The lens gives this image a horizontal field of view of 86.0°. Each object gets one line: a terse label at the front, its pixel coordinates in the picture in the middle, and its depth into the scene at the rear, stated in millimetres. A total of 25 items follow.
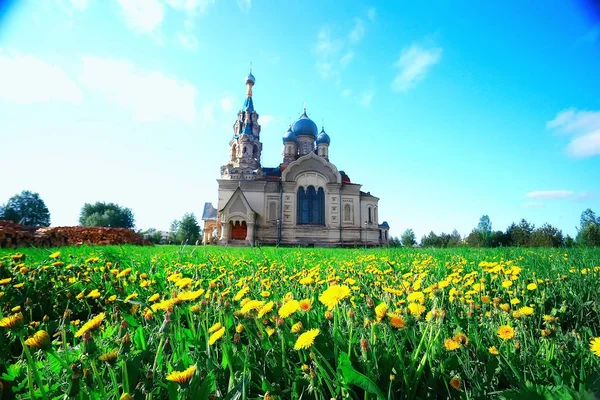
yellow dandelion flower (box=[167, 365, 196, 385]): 808
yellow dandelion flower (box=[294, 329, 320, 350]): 904
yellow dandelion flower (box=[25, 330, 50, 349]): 914
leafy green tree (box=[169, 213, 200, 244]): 41391
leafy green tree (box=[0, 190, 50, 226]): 46688
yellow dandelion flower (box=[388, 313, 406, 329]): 1098
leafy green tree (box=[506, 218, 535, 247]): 18097
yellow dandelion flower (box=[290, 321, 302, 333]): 1034
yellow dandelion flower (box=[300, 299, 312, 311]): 1309
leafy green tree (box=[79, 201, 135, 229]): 45812
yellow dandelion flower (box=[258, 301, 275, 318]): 1241
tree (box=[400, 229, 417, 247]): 55931
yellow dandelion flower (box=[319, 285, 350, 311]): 1104
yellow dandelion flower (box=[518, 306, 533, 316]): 1305
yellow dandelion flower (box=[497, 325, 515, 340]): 1109
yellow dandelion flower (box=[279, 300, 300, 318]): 1120
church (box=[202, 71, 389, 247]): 26328
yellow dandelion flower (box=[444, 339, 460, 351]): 1061
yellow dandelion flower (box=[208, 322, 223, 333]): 1131
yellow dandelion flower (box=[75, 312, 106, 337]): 1030
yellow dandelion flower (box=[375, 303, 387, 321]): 1030
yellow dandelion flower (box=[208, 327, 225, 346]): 1001
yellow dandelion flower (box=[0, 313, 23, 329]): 1009
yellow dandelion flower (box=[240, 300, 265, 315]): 1216
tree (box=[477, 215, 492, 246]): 60125
